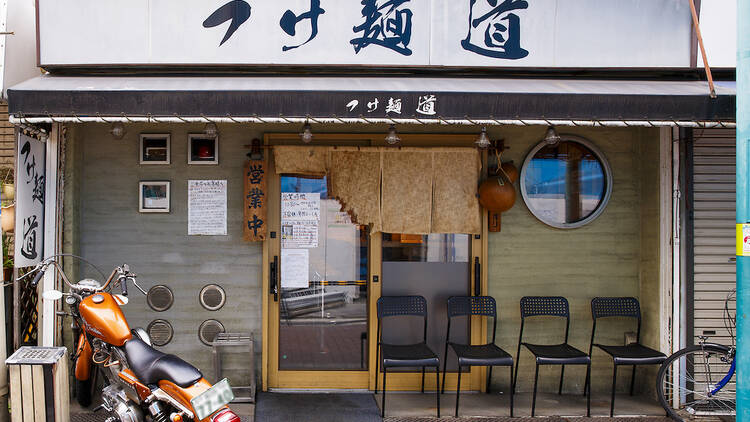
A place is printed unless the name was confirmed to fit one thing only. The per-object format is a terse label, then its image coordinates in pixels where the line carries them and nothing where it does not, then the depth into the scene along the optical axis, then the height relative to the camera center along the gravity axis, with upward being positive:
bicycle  5.12 -1.70
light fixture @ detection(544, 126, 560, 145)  4.91 +0.73
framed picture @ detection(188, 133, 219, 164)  5.77 +0.68
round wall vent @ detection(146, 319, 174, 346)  5.75 -1.32
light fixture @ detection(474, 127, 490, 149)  5.00 +0.71
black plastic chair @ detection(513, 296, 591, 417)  5.14 -1.39
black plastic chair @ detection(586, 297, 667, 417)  5.34 -1.10
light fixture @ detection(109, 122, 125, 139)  4.81 +0.75
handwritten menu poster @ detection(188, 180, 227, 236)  5.78 +0.07
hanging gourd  5.61 +0.26
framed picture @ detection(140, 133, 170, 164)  5.75 +0.68
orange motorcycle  3.58 -1.18
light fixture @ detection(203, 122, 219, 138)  4.77 +0.75
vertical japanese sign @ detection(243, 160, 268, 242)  5.65 +0.08
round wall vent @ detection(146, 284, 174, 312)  5.74 -0.95
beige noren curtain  5.73 +0.33
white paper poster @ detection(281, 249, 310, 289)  5.84 -0.61
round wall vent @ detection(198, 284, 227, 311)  5.78 -0.94
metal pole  3.83 +0.18
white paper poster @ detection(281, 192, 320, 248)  5.82 -0.05
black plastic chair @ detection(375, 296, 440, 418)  5.04 -1.38
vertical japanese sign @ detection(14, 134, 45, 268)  4.61 +0.08
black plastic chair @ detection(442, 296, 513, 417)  5.06 -1.38
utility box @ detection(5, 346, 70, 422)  4.10 -1.40
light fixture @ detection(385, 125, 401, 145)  4.86 +0.71
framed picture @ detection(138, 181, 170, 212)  5.75 +0.15
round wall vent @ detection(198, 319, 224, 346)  5.77 -1.30
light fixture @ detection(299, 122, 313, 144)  4.84 +0.72
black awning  4.41 +0.94
